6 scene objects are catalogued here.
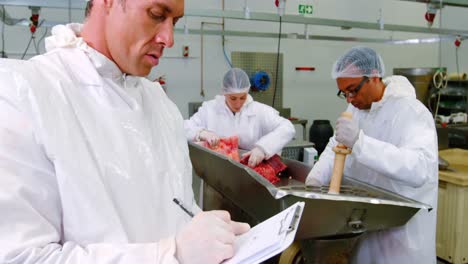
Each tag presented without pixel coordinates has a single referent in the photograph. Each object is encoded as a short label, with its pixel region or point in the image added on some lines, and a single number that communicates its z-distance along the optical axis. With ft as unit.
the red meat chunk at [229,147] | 7.07
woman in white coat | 8.31
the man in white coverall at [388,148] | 4.83
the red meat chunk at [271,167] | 6.75
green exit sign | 9.62
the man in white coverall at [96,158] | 1.95
